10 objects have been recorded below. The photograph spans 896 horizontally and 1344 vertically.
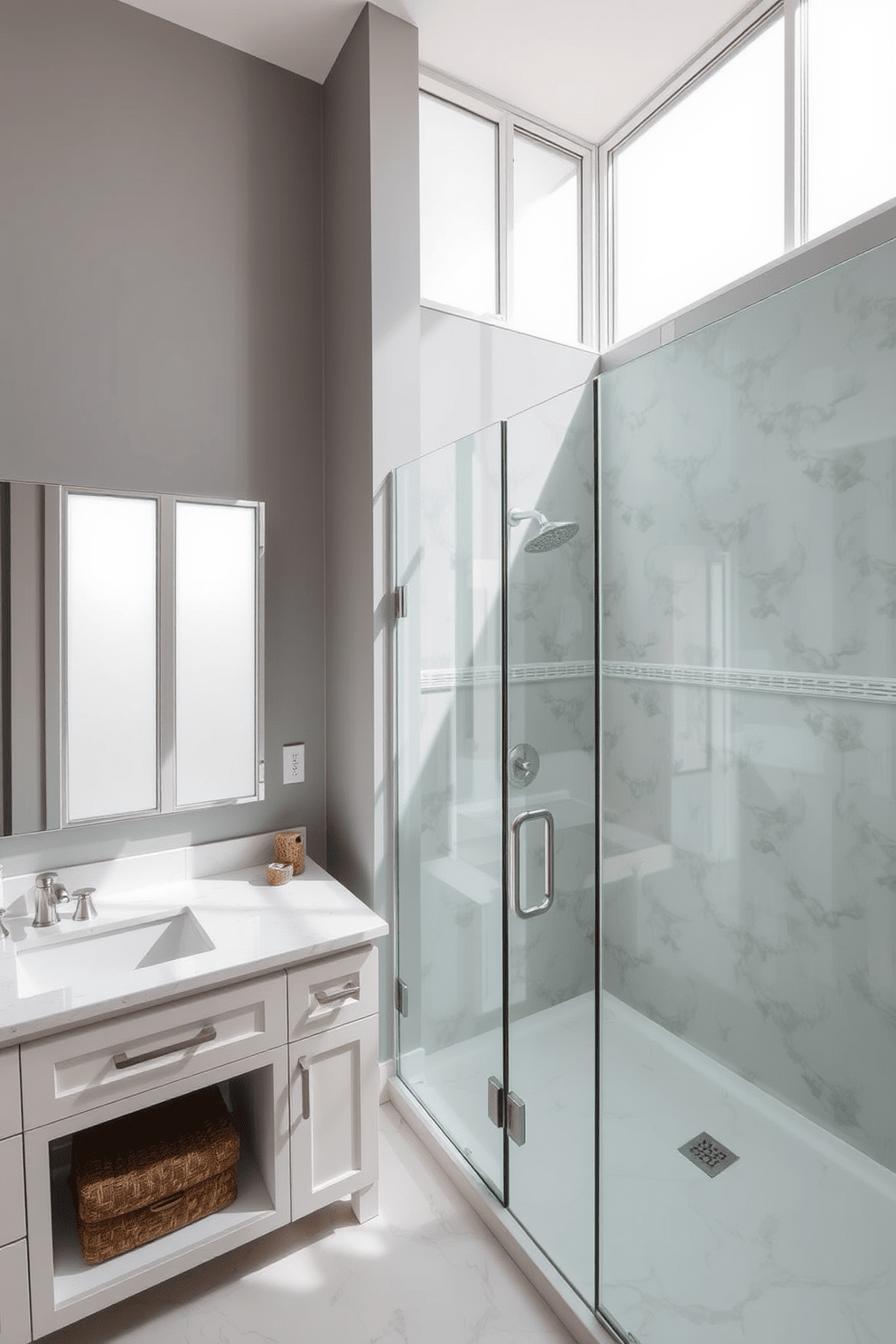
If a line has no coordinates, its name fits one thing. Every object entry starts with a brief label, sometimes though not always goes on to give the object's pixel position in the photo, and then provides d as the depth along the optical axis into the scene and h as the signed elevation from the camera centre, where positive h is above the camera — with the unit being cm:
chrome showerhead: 143 +25
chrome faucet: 169 -53
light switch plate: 221 -29
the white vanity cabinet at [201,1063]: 133 -79
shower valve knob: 158 -21
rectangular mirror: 179 +2
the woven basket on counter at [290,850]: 205 -51
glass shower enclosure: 117 -29
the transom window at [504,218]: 242 +153
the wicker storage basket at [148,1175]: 145 -102
